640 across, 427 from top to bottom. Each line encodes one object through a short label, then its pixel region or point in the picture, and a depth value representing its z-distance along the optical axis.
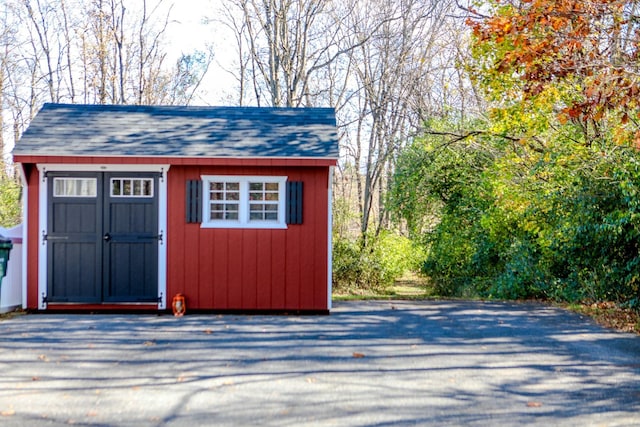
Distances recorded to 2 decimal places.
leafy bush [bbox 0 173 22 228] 22.22
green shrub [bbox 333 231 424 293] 18.08
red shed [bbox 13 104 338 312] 10.01
